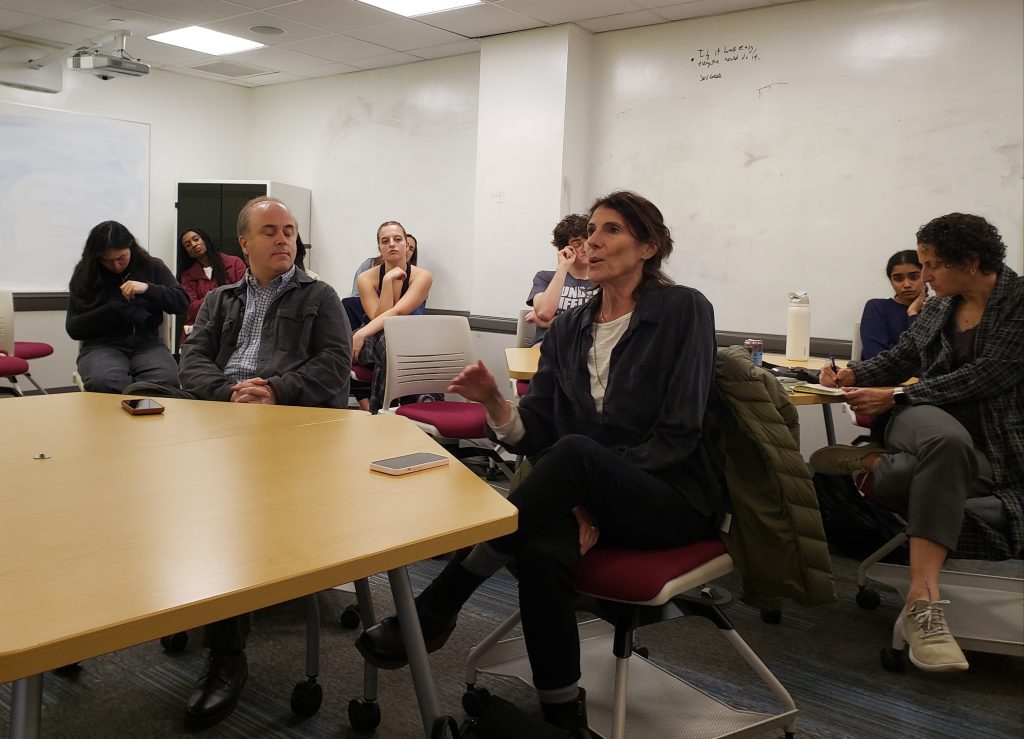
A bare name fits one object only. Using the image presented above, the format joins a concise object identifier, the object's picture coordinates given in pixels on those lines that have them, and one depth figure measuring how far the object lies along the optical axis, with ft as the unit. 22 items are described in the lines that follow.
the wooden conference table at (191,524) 3.13
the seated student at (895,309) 12.96
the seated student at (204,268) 21.85
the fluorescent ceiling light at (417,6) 16.88
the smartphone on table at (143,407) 6.95
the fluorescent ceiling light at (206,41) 20.01
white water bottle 11.18
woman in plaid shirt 7.93
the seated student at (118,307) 12.85
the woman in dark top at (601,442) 5.68
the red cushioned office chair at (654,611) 5.68
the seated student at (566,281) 14.07
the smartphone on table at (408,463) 5.16
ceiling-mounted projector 19.40
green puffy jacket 5.83
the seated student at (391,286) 16.17
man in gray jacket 8.79
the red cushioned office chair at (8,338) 16.19
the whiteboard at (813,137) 14.07
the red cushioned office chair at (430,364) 11.68
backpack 11.44
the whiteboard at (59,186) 21.39
